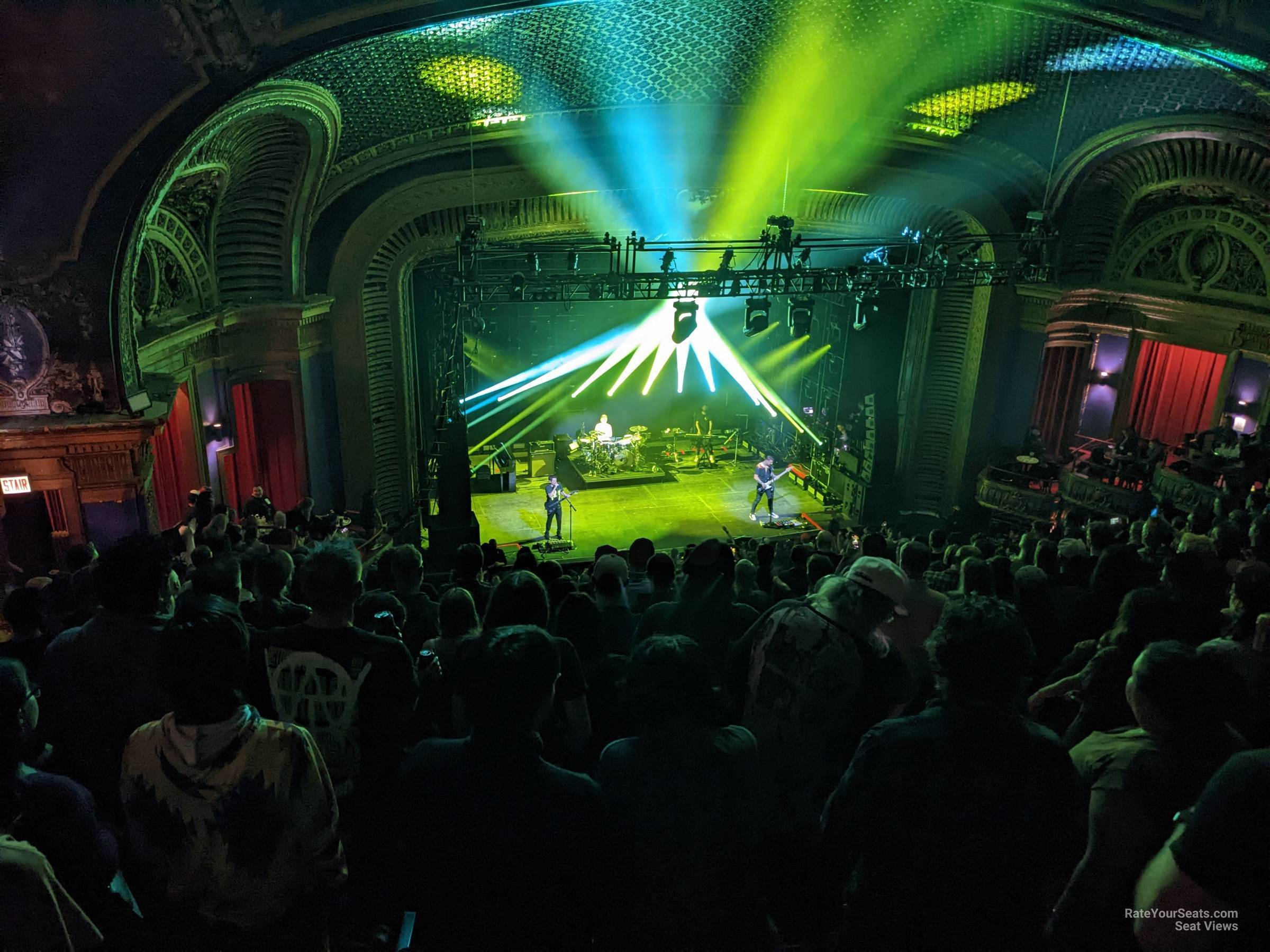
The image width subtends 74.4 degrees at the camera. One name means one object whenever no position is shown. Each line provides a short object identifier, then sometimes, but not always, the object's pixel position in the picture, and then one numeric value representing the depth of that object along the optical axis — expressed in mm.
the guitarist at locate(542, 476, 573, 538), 13578
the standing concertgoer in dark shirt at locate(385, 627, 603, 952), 2156
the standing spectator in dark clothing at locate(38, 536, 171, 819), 3004
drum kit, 16969
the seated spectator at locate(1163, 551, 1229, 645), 3887
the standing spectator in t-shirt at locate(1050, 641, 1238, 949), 2311
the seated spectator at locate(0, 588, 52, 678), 3875
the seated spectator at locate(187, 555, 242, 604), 3941
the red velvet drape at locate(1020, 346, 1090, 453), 15977
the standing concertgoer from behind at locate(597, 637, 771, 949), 2275
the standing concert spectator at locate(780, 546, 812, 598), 5797
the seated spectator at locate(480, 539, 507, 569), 7762
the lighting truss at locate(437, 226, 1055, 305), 10984
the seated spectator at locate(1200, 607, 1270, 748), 3223
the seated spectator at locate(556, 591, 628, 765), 3742
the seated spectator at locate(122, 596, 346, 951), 2236
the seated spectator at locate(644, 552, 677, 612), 5211
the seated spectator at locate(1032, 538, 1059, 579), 5945
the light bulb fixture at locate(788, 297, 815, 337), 12641
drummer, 17438
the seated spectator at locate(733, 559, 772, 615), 4867
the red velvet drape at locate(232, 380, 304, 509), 12000
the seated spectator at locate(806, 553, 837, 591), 5730
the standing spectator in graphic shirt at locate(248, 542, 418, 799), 2869
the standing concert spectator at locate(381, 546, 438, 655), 4391
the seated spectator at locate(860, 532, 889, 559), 5512
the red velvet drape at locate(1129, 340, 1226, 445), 14430
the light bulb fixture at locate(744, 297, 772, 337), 11945
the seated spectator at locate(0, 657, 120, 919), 2191
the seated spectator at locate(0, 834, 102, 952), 1961
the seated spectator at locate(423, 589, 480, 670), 3619
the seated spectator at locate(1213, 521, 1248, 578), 5914
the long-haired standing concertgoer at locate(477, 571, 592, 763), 3295
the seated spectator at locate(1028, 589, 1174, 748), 3066
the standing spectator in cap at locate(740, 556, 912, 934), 3033
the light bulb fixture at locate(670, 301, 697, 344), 12000
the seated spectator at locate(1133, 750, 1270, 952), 2002
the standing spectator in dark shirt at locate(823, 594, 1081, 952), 2225
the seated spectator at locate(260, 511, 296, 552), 7230
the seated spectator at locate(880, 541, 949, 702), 3955
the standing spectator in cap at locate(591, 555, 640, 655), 4332
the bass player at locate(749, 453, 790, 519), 14836
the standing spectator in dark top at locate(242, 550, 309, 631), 3975
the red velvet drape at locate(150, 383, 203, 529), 10102
